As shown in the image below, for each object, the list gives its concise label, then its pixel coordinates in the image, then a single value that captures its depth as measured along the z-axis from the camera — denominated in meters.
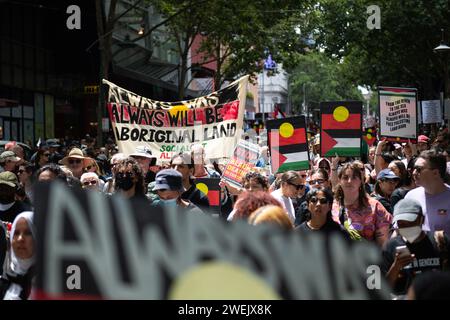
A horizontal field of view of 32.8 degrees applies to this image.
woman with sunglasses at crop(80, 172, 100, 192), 7.71
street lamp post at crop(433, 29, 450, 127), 31.27
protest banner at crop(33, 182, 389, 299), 2.63
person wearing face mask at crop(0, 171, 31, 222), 6.34
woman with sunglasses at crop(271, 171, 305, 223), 7.23
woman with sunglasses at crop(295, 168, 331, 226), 8.59
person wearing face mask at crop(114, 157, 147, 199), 6.34
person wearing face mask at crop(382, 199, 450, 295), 4.51
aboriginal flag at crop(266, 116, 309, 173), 9.20
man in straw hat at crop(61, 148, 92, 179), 8.80
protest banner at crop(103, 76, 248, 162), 10.38
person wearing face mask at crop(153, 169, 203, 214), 6.17
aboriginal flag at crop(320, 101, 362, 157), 8.91
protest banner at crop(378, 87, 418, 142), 10.73
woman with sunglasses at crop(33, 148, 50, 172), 10.96
